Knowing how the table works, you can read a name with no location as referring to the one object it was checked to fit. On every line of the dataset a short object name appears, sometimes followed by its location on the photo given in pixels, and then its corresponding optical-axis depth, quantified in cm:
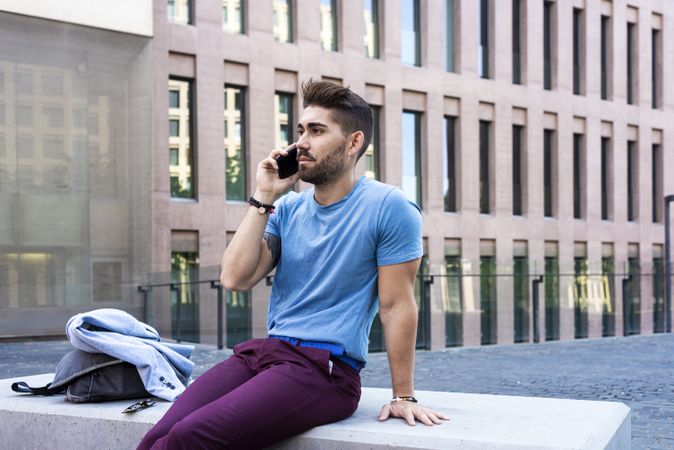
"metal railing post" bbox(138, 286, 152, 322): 2025
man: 389
